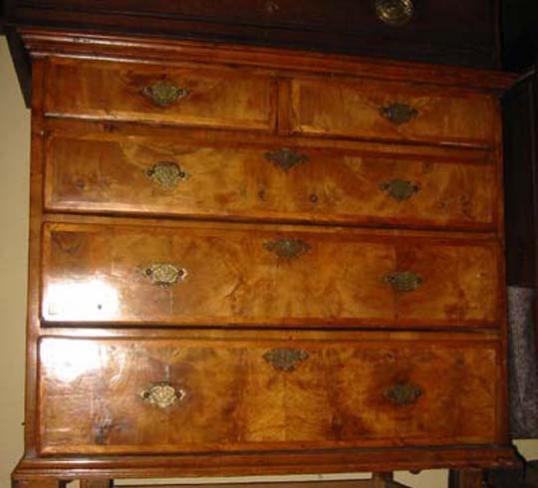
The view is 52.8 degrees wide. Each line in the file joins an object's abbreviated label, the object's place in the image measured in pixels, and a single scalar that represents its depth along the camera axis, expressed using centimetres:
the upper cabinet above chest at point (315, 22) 141
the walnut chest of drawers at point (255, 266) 132
